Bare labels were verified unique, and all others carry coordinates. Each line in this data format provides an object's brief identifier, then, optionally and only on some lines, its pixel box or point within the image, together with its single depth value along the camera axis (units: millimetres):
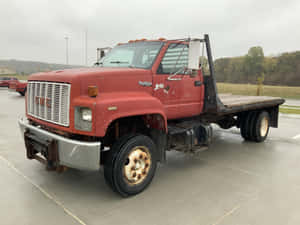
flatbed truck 3383
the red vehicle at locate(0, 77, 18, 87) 29375
